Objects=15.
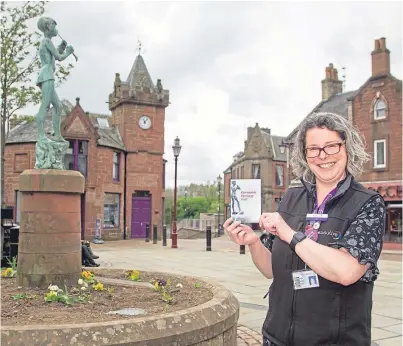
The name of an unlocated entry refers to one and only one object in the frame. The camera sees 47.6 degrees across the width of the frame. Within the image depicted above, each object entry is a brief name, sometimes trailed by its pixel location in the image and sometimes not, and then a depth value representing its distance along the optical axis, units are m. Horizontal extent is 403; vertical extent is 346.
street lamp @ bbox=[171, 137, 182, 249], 23.42
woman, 2.27
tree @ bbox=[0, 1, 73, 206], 18.38
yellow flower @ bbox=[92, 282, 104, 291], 6.15
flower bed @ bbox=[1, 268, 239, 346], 3.89
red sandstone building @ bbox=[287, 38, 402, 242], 26.73
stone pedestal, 6.32
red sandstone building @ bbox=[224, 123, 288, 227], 47.59
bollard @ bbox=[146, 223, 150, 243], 28.48
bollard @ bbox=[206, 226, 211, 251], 22.87
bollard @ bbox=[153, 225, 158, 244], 27.80
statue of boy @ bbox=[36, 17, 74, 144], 7.12
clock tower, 30.14
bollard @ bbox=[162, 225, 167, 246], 25.62
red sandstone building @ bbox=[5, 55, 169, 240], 27.27
